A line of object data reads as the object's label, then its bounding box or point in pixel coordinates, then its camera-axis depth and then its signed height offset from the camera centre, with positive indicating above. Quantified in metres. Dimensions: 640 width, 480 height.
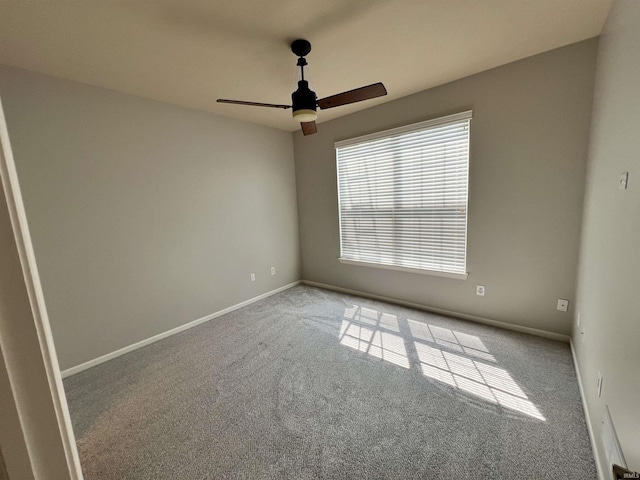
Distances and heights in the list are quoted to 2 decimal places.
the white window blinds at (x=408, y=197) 2.89 -0.01
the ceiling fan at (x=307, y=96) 1.97 +0.78
